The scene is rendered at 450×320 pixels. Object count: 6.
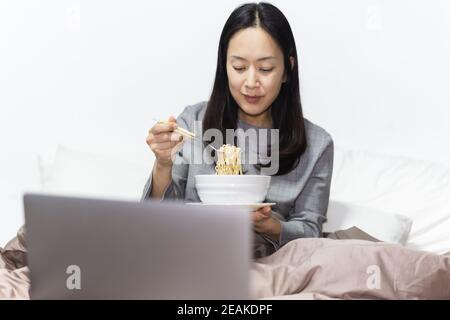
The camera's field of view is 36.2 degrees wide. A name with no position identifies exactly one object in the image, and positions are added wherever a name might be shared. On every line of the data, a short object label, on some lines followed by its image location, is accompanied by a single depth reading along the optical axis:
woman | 1.93
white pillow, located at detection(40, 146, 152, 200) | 2.20
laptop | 0.77
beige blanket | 1.30
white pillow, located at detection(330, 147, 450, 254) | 2.07
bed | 1.33
